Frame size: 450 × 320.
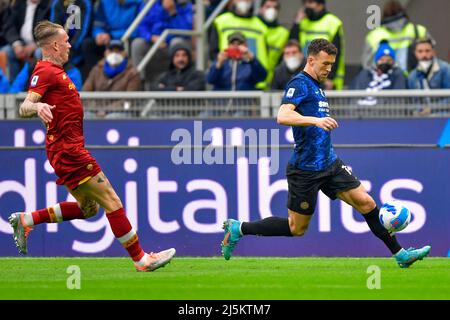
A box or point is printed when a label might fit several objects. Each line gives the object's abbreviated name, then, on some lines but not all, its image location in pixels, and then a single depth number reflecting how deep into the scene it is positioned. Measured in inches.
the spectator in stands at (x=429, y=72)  637.9
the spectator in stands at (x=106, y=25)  690.2
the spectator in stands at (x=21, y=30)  706.2
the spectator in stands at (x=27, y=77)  653.9
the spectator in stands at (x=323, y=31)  662.5
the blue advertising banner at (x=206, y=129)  584.7
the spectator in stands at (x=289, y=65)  644.7
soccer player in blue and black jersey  465.1
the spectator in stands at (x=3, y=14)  727.1
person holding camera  649.0
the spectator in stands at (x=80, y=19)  682.8
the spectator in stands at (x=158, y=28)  715.4
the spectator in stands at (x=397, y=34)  666.8
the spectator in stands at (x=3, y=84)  662.5
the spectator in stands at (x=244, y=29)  675.4
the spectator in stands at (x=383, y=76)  634.8
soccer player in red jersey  461.7
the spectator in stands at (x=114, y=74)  653.9
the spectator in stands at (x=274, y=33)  684.7
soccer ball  478.0
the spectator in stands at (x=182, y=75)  648.4
